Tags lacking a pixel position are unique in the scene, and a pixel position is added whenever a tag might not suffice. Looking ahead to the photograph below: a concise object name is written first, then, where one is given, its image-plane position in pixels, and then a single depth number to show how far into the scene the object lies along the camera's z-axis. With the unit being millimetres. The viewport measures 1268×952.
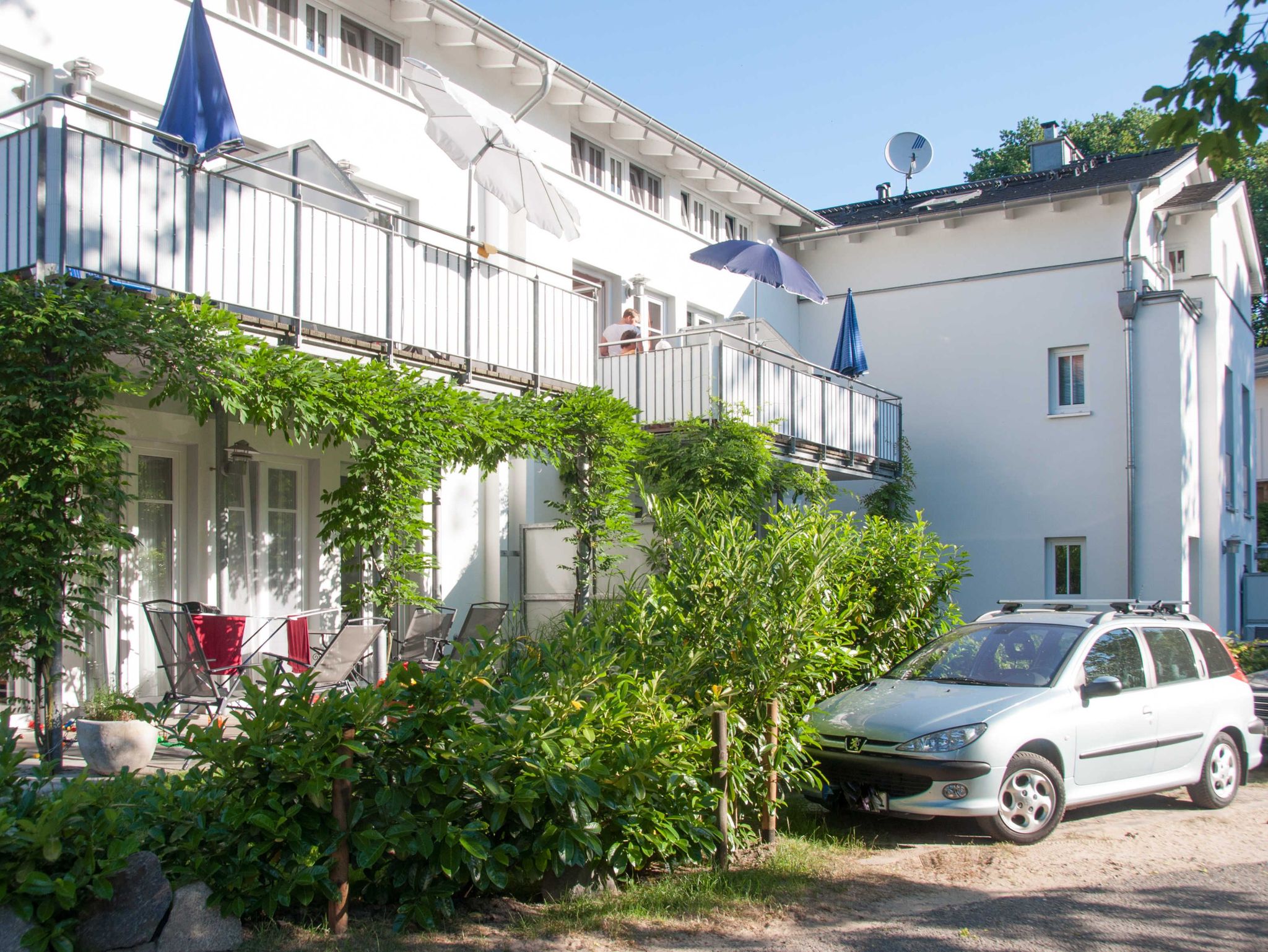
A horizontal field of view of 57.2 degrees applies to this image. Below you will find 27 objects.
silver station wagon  7461
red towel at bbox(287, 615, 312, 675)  10289
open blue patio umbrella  15453
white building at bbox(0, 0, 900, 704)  8078
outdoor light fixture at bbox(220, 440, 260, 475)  10906
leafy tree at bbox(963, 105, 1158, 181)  40875
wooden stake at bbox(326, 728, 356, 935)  5137
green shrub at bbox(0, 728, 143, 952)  4387
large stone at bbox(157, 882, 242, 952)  4758
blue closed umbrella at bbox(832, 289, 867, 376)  18641
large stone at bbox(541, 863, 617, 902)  5719
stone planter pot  6996
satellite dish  25781
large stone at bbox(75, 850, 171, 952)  4551
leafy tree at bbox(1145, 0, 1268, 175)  5883
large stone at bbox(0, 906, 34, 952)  4391
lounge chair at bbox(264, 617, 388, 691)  8555
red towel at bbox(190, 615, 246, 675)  8516
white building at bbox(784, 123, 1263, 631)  18641
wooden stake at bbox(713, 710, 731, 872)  6406
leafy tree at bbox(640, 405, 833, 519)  14039
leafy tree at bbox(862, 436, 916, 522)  19703
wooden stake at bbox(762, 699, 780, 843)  6914
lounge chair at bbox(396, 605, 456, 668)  10656
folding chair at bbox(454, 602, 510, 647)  11492
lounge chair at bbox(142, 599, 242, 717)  7988
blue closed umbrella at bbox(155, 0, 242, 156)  8250
